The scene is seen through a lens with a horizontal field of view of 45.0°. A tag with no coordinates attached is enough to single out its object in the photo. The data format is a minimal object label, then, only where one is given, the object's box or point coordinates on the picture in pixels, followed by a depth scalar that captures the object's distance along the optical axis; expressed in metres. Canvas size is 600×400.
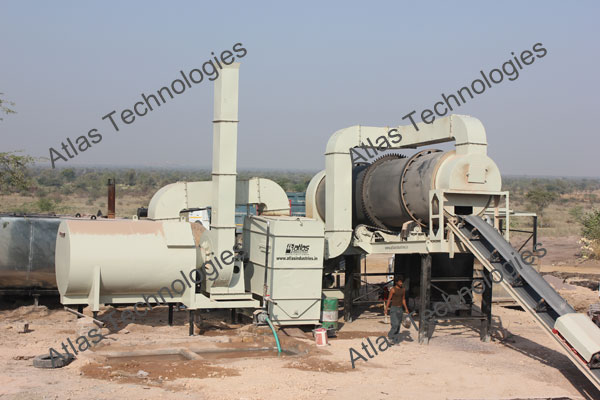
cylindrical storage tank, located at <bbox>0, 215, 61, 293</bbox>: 17.64
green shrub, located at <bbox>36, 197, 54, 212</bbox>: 46.57
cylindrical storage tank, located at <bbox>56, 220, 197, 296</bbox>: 15.33
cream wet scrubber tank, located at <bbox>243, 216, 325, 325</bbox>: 16.42
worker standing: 16.23
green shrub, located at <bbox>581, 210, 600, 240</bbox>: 36.00
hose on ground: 14.69
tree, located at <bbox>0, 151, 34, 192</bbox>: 19.20
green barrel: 17.00
